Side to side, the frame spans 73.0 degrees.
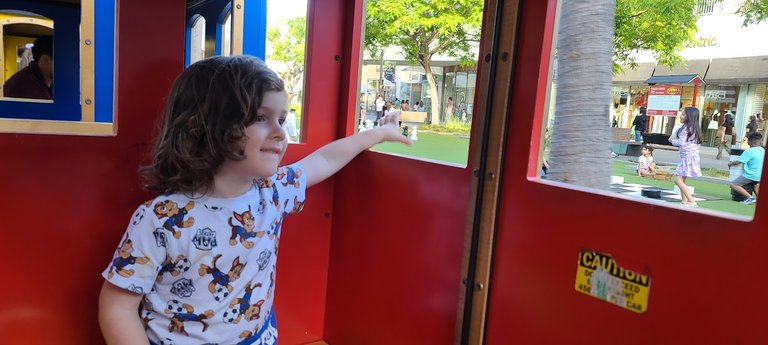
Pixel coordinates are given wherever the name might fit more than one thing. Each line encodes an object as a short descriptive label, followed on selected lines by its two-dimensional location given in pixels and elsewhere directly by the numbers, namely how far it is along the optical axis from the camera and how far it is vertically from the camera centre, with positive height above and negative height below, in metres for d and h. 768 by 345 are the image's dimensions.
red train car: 1.13 -0.34
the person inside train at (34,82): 3.59 -0.04
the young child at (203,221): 1.27 -0.33
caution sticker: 1.18 -0.37
